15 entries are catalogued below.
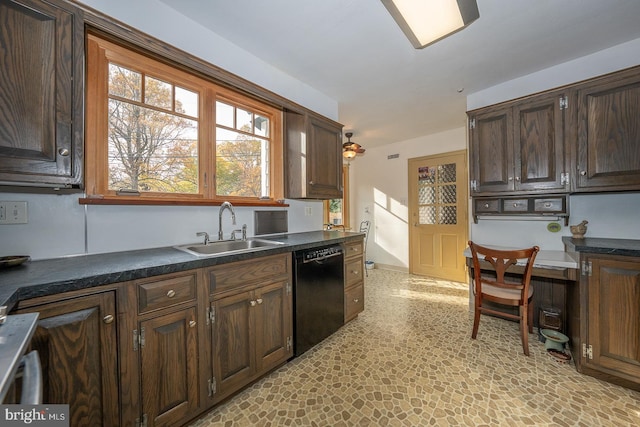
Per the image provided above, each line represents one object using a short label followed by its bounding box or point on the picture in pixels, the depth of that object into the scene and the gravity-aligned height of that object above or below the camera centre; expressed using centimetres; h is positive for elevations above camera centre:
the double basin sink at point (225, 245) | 180 -25
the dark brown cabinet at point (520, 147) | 216 +62
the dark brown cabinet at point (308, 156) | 248 +61
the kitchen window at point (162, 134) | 150 +61
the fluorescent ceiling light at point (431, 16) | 141 +122
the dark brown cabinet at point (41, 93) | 104 +56
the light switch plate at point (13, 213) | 121 +2
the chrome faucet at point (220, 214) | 192 +0
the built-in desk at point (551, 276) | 196 -55
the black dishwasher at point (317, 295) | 189 -70
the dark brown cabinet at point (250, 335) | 144 -81
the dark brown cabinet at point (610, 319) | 155 -74
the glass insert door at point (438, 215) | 393 -6
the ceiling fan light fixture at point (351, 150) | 367 +98
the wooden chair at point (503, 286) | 194 -66
